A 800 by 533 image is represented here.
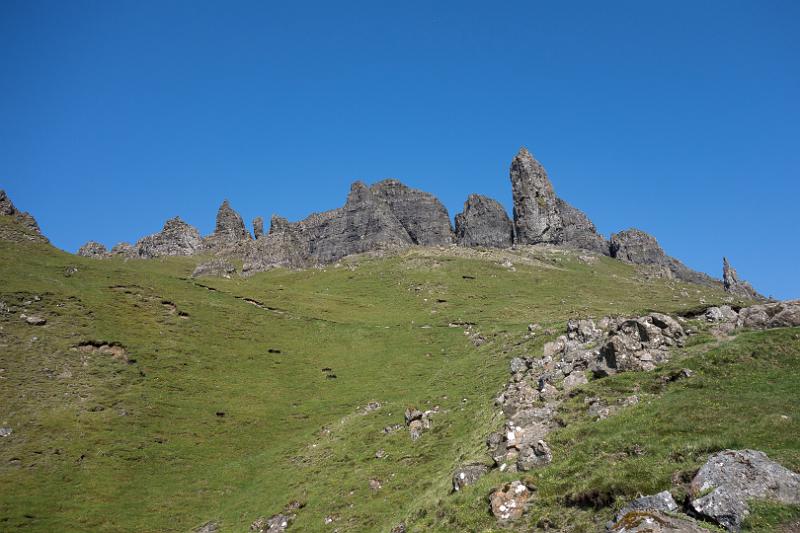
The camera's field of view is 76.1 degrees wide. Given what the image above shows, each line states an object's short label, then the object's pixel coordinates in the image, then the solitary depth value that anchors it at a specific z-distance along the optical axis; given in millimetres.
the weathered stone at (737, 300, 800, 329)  35062
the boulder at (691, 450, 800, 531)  16875
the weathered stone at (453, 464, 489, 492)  28989
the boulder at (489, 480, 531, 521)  23219
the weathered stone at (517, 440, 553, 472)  25953
